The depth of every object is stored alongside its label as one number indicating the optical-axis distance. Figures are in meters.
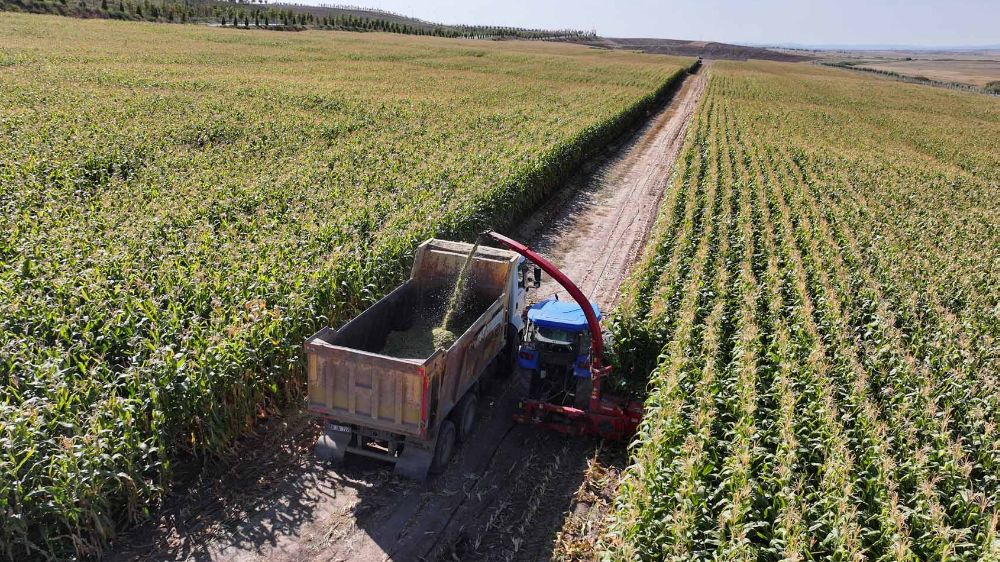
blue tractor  10.55
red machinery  9.84
